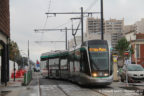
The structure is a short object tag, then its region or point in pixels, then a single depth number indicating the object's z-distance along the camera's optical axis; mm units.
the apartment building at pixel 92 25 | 184338
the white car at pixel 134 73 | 24719
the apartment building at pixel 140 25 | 132625
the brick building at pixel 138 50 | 64375
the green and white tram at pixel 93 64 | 19281
